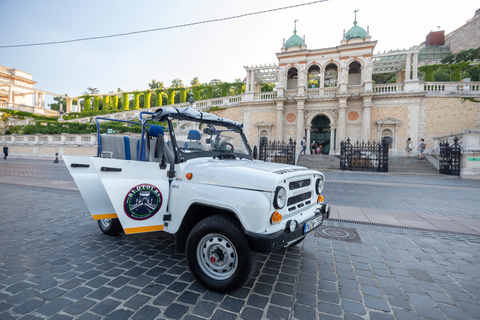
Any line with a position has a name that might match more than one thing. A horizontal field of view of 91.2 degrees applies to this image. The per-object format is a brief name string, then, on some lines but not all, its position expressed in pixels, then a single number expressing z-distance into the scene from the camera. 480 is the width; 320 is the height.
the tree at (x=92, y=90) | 77.84
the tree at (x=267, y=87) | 46.97
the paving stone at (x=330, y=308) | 2.39
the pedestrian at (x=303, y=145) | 26.42
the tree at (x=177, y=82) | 63.19
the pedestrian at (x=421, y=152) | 20.23
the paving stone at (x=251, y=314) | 2.28
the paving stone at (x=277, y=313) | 2.29
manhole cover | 4.55
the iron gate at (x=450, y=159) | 15.89
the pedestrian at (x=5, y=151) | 24.19
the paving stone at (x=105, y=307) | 2.30
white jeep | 2.54
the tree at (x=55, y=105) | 65.68
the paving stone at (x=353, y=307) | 2.41
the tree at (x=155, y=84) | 63.44
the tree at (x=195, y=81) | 60.66
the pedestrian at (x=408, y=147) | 22.36
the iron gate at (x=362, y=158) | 17.88
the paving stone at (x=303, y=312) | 2.31
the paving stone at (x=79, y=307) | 2.30
